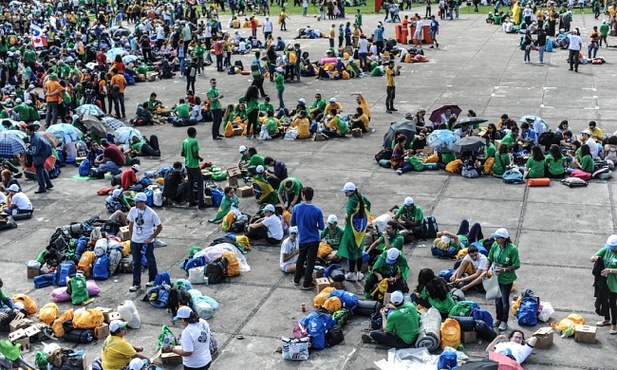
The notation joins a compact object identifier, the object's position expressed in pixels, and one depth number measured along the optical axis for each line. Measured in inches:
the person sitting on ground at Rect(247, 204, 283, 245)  650.2
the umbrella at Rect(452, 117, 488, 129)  875.4
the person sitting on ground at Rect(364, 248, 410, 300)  526.9
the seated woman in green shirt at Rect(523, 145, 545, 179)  782.5
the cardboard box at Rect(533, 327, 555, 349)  470.9
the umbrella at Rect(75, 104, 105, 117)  1031.6
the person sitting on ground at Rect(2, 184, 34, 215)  741.3
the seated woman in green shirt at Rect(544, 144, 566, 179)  782.5
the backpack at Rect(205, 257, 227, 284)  581.3
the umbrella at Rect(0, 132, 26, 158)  869.8
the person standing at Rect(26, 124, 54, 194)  803.4
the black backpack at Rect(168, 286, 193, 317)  532.1
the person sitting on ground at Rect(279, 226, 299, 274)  596.1
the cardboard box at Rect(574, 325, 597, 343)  476.4
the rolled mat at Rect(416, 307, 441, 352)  469.4
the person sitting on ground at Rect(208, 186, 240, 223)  700.7
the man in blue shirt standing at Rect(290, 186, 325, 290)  558.9
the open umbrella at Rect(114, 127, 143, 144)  947.3
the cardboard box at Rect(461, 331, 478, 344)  479.2
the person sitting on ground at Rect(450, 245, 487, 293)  539.2
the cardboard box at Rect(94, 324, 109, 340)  504.4
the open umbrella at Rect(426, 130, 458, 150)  832.9
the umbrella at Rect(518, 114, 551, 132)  889.5
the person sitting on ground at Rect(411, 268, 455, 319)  496.4
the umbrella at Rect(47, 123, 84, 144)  919.7
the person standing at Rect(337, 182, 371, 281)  574.0
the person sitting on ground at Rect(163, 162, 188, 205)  756.6
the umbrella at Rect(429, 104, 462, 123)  945.5
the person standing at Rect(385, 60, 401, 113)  1074.7
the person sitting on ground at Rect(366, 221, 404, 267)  597.9
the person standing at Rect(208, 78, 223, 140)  983.0
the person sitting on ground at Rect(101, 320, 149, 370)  429.1
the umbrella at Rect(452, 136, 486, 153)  813.2
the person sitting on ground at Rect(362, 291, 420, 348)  469.7
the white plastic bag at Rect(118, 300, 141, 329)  510.3
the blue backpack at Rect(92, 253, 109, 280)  597.0
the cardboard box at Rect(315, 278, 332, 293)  550.3
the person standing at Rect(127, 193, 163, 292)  563.8
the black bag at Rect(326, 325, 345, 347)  486.3
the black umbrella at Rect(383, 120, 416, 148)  877.2
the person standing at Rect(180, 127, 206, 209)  724.7
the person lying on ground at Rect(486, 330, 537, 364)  442.3
